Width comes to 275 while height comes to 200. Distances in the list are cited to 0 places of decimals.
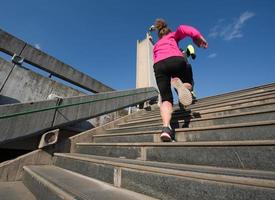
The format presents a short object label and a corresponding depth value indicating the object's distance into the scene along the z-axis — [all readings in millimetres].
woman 2307
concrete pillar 7867
